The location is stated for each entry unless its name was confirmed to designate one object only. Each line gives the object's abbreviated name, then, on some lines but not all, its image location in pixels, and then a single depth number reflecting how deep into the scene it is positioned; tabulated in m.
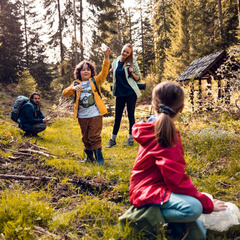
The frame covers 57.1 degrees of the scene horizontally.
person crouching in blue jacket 6.98
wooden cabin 9.45
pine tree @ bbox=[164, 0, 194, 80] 23.89
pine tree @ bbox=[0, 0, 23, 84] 19.45
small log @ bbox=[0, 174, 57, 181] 3.52
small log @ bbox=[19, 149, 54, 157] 4.77
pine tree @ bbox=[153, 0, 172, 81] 34.25
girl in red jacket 1.91
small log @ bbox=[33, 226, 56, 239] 2.15
